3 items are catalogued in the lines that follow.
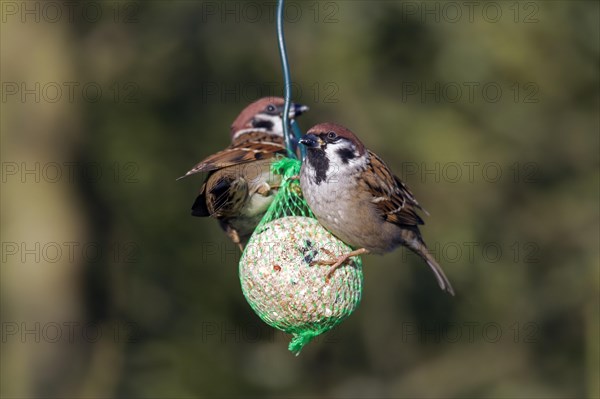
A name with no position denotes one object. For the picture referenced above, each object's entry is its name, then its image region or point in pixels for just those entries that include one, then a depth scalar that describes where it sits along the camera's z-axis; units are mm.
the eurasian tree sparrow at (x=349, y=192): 8016
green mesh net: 7738
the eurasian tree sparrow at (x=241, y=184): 8422
